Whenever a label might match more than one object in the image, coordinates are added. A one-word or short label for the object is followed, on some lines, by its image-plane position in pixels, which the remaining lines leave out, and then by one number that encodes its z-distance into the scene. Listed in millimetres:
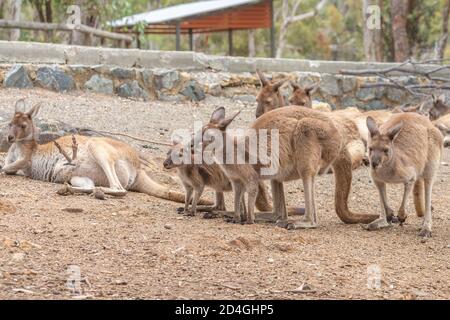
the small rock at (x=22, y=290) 5102
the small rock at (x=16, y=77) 11641
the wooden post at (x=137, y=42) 21575
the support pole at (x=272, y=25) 21375
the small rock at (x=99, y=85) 12336
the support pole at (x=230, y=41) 22461
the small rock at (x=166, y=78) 12898
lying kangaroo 8719
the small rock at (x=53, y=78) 11906
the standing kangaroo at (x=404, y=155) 7391
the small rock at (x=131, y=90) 12609
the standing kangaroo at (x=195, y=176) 7785
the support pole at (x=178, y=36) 18333
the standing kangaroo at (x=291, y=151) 7457
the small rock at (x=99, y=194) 8016
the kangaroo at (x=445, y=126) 13175
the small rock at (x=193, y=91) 13094
